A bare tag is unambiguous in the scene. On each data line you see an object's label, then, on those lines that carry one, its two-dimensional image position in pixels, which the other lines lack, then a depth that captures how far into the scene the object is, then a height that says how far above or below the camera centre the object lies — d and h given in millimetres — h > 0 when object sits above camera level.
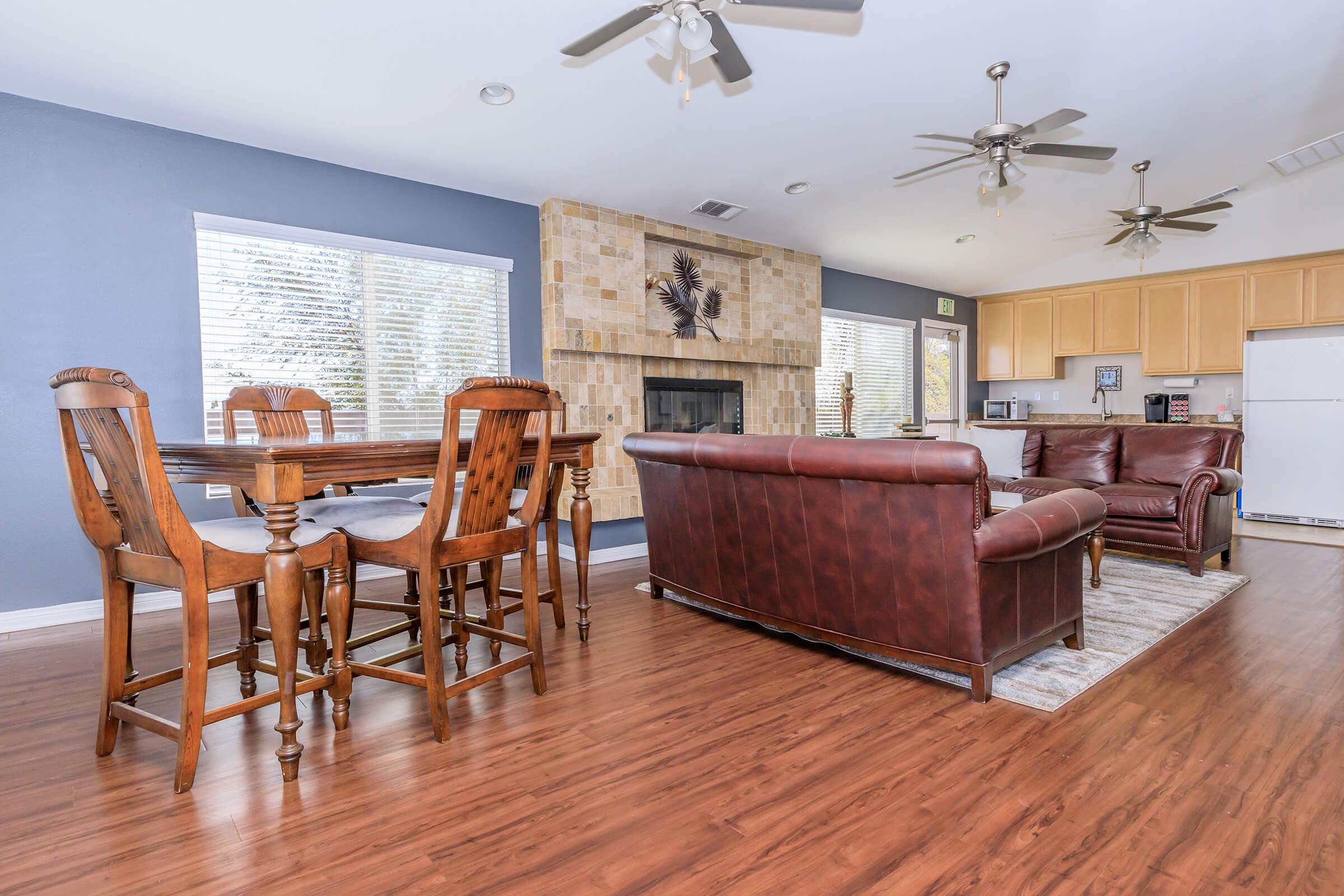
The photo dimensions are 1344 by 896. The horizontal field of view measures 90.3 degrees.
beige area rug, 2418 -983
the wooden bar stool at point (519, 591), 2693 -654
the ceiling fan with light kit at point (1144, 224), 4630 +1344
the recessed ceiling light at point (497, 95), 3293 +1626
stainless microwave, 8008 +46
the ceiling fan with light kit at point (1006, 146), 3182 +1371
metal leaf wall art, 5395 +969
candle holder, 5801 +52
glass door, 7965 +405
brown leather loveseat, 3973 -465
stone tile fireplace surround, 4668 +722
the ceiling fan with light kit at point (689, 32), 2211 +1373
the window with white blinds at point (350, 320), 3646 +628
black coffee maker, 6832 +38
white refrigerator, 5434 -185
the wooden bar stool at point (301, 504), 2346 -283
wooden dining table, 1802 -146
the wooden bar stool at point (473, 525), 1983 -337
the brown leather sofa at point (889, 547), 2203 -484
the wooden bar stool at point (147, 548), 1721 -348
